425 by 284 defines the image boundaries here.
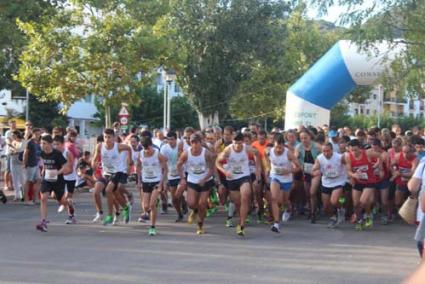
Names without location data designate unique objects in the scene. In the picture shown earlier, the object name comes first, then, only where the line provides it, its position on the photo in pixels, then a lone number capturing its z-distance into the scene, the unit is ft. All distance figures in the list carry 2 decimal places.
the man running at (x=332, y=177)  41.60
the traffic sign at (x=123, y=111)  82.17
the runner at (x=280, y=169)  40.42
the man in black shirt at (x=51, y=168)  38.91
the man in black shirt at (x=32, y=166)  52.86
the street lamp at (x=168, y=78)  92.61
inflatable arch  57.98
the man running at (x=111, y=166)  40.40
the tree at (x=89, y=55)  78.95
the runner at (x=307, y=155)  44.75
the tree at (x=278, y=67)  118.83
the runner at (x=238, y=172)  37.88
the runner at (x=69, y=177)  40.52
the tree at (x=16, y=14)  55.31
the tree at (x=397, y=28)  42.32
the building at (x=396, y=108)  398.03
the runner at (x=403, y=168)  41.57
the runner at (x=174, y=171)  43.62
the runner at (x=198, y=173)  38.50
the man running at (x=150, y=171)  38.73
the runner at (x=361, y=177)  40.93
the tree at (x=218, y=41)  109.70
